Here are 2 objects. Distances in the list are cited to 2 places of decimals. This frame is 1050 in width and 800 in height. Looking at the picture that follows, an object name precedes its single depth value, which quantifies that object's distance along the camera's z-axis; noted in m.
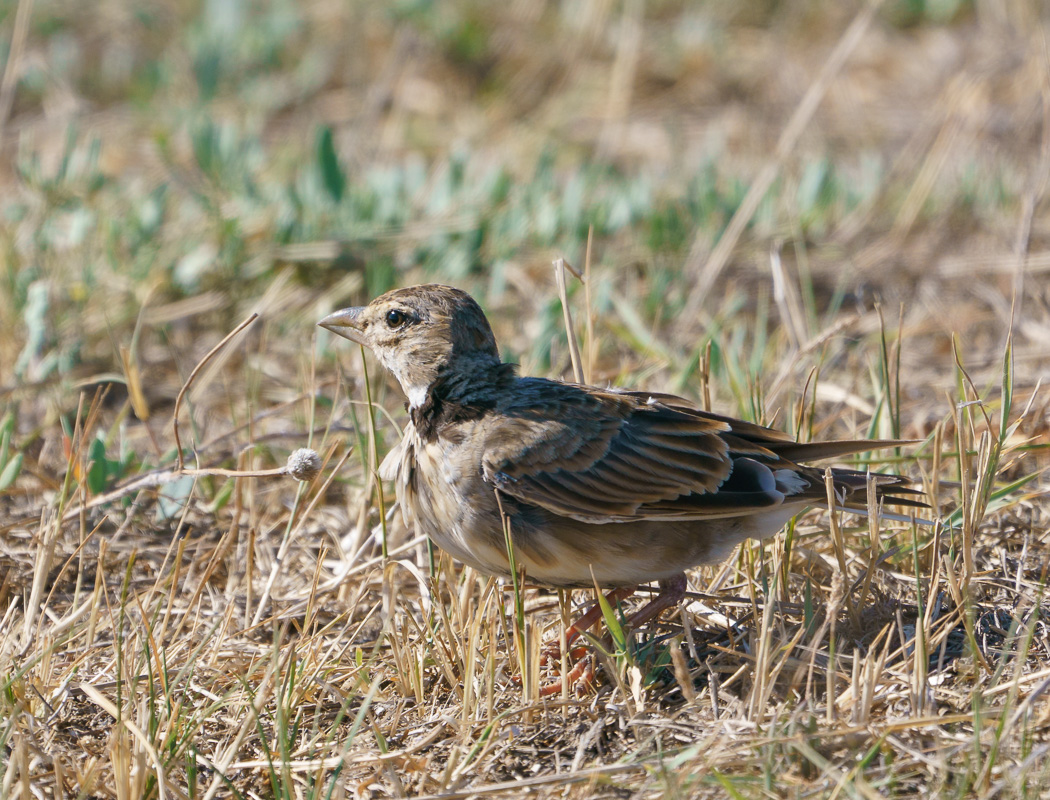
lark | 7.20
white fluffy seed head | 7.05
